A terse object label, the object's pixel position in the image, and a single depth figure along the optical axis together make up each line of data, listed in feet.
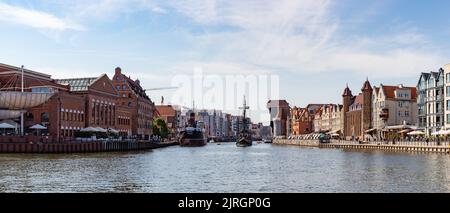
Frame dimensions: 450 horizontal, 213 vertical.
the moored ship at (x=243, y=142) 555.28
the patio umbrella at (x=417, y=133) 341.41
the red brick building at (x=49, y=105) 315.78
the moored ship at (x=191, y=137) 521.65
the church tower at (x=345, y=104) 576.61
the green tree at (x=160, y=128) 591.13
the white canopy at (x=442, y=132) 292.30
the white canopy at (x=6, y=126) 284.43
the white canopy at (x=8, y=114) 304.71
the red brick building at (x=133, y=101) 476.13
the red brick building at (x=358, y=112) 497.46
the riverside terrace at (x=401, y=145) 285.64
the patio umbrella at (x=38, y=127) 294.35
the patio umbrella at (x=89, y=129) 345.37
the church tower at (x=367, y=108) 496.23
